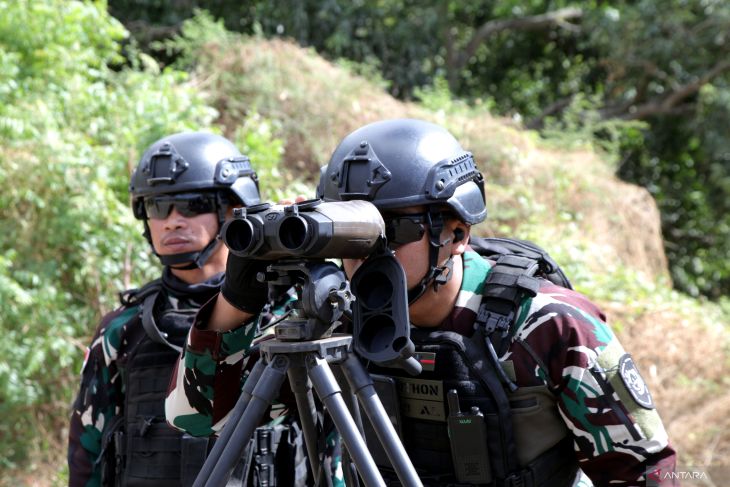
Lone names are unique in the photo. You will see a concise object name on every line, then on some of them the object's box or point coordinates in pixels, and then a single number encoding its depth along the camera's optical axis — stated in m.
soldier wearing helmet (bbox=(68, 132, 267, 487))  4.65
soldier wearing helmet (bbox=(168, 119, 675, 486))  4.15
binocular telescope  3.84
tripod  3.85
